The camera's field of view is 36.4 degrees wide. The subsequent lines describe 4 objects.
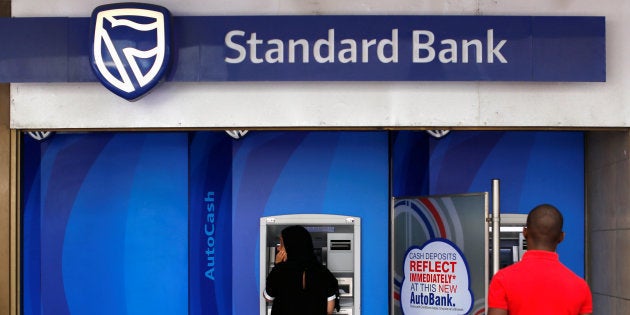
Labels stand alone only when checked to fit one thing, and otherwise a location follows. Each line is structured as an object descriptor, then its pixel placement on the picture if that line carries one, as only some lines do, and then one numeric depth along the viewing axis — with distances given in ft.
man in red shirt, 12.25
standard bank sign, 19.38
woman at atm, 19.06
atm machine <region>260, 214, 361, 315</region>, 21.63
